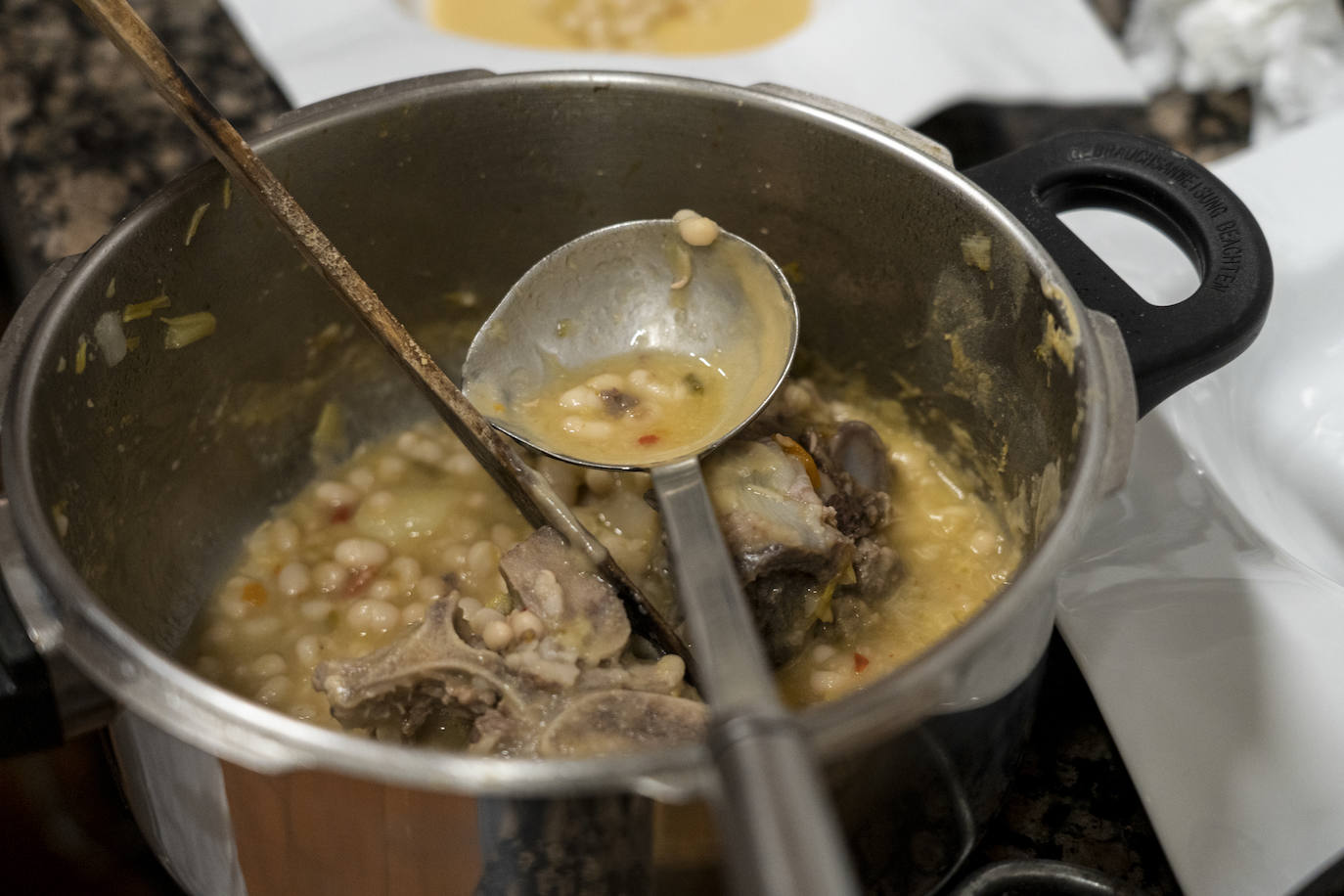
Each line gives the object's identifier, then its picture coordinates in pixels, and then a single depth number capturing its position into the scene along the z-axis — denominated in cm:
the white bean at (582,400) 52
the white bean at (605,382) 53
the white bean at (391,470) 57
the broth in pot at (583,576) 45
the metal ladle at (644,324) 51
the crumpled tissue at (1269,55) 67
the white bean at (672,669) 45
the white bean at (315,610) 53
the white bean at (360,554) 54
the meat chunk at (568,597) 46
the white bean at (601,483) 53
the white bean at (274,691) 51
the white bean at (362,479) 57
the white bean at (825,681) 50
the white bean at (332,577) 54
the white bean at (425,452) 57
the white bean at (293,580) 54
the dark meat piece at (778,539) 48
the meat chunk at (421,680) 45
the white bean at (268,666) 52
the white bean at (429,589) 54
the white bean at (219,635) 53
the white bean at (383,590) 53
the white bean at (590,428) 51
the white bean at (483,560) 54
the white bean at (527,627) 46
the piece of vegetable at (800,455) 52
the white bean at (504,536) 55
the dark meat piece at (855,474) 52
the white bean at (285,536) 55
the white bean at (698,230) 52
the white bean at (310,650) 52
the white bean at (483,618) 48
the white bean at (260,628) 53
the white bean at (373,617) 52
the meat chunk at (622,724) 43
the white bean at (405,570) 54
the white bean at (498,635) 46
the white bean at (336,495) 56
